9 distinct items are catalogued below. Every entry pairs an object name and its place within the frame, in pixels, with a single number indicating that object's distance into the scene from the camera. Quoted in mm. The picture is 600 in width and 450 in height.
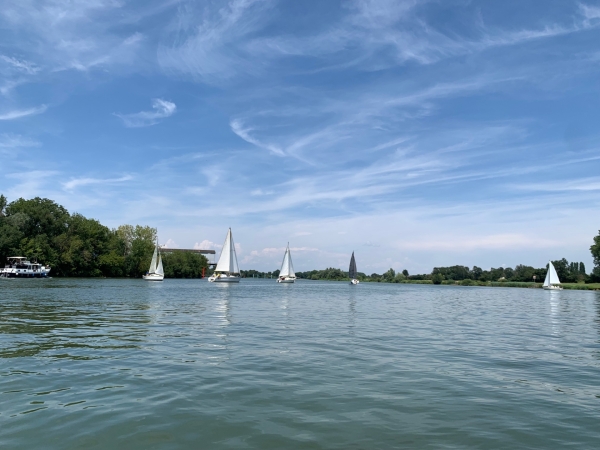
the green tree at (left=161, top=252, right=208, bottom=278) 179875
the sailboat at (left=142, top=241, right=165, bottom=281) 117350
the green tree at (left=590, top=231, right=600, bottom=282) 123562
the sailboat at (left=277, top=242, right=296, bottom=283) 126625
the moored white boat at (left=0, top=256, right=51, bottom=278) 96312
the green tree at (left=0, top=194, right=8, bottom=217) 109500
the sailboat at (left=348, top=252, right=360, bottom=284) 148625
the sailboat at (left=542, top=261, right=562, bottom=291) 120688
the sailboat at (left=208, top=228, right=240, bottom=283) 108125
